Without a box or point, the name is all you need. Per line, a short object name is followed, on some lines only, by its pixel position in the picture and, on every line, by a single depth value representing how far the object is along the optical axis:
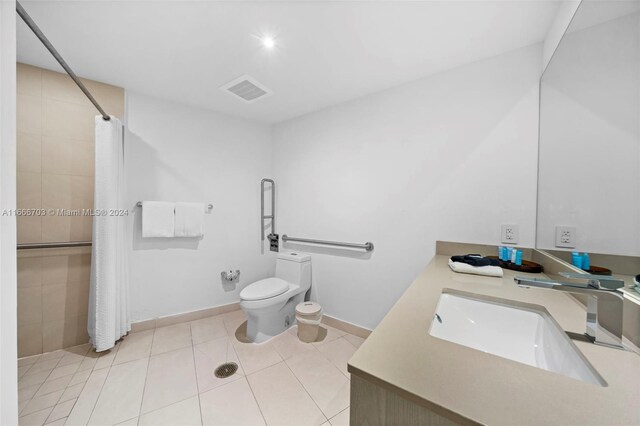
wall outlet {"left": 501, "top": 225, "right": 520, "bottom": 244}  1.39
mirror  0.68
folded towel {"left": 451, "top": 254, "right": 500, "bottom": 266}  1.23
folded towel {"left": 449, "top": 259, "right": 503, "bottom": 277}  1.13
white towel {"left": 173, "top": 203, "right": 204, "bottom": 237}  2.13
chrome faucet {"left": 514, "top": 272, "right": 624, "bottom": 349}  0.59
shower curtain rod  0.73
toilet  1.86
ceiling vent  1.79
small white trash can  1.90
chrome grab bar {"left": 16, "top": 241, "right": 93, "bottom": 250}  1.56
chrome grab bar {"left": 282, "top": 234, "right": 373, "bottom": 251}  1.94
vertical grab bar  2.66
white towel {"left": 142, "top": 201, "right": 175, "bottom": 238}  1.98
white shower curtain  1.65
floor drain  1.51
